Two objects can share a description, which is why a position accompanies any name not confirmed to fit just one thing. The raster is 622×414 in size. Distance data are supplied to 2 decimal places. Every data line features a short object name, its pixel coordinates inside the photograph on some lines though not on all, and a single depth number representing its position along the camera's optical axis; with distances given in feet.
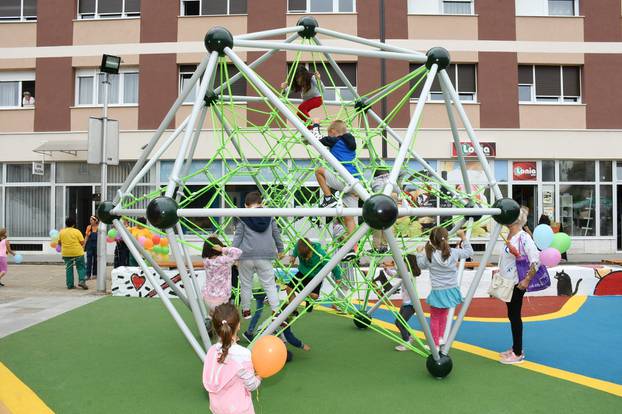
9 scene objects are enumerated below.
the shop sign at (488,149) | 55.98
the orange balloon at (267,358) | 10.24
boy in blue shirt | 16.81
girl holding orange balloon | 9.57
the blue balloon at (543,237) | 24.88
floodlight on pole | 31.73
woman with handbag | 16.29
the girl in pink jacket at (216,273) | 17.74
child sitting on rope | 19.54
